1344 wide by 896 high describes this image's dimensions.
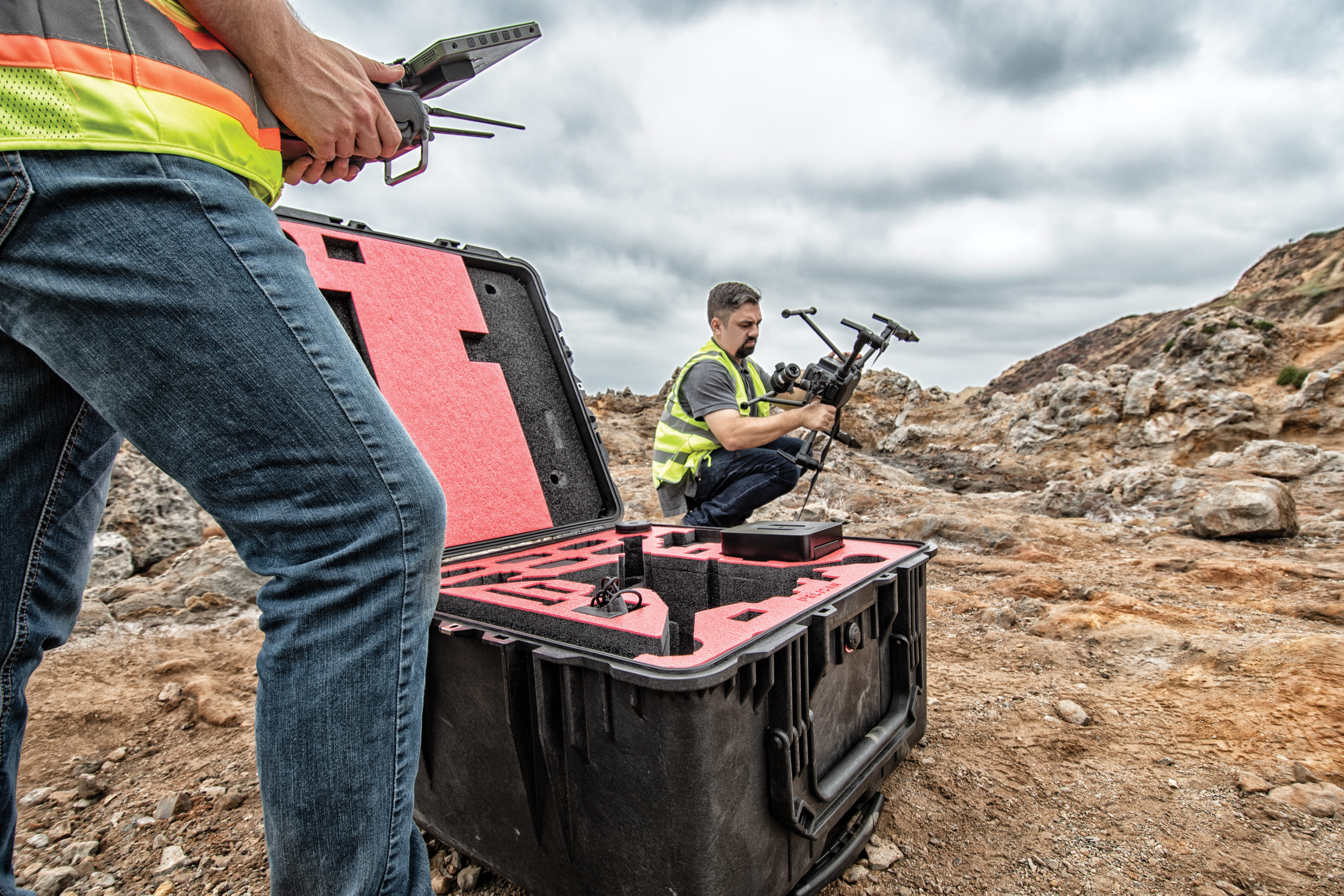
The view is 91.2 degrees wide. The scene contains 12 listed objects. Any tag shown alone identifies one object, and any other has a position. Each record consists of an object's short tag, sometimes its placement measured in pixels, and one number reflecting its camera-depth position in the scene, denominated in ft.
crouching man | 9.80
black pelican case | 3.15
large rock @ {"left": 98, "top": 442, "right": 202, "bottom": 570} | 11.14
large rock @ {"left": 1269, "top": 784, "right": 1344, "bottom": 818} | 4.40
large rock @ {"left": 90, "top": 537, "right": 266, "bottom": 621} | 9.56
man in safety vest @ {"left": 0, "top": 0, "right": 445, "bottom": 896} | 2.02
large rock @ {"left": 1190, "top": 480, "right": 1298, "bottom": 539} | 12.26
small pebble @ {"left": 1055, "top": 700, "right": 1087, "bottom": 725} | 5.80
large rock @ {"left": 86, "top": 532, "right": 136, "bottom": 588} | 10.16
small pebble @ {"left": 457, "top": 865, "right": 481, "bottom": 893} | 4.22
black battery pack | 5.21
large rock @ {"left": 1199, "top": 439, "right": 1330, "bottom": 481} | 17.83
